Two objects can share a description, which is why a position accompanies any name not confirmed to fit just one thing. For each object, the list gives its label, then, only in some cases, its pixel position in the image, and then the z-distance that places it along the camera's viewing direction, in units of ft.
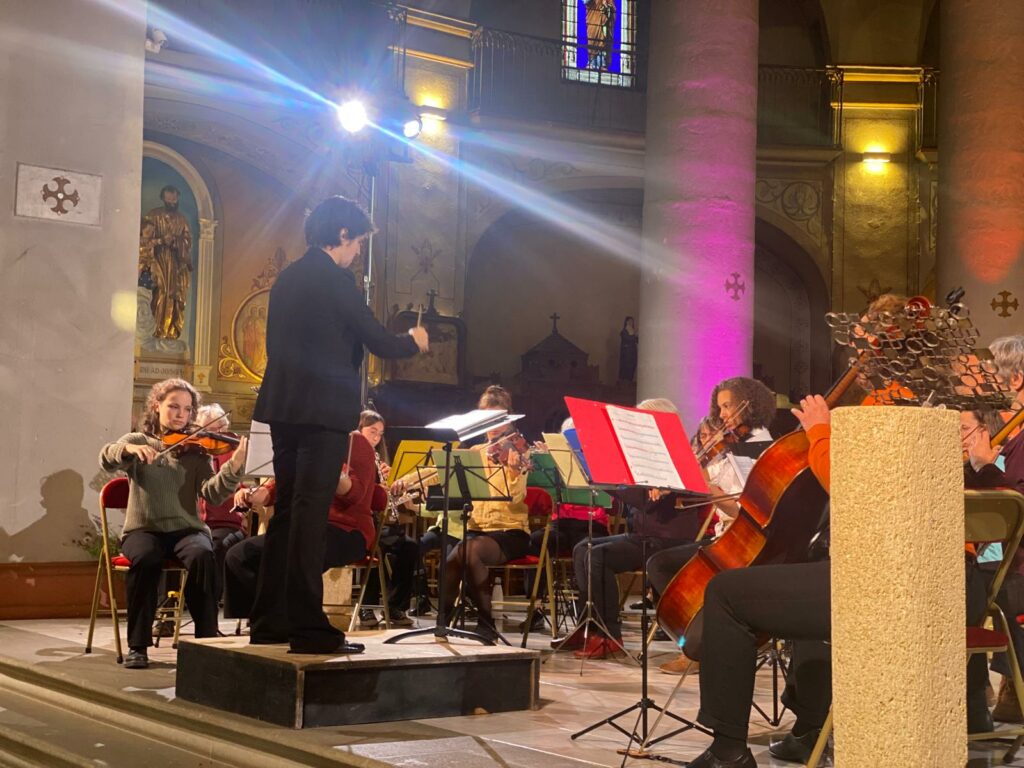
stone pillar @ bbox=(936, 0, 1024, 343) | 38.37
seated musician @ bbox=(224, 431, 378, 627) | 18.72
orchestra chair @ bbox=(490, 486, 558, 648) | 21.94
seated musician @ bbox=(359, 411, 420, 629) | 25.30
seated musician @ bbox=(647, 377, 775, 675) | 18.03
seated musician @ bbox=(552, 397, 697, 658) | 20.31
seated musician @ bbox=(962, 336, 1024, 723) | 12.96
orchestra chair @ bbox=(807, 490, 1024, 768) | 10.36
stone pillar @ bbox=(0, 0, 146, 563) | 23.82
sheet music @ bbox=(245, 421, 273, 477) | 18.65
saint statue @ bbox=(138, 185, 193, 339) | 42.19
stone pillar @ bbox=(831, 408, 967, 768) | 7.85
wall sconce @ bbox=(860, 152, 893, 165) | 53.31
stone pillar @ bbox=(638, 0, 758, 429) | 34.40
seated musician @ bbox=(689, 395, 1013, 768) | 10.45
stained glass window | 54.65
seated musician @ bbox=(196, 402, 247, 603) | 23.22
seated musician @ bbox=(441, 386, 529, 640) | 21.85
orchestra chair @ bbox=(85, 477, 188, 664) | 18.60
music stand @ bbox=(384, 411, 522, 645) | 16.38
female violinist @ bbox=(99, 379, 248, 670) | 18.10
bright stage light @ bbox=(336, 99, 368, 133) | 26.53
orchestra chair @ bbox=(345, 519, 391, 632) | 21.11
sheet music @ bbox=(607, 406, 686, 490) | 12.60
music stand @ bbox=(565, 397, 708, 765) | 12.41
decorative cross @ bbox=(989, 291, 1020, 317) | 38.27
